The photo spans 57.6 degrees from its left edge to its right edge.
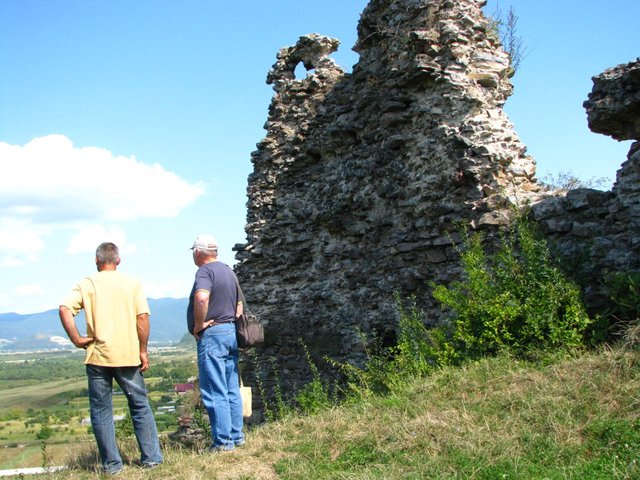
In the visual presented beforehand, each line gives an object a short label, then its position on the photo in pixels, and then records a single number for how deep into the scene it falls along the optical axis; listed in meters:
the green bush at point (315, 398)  6.47
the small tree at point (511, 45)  12.67
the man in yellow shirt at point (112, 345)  4.84
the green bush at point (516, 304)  5.50
